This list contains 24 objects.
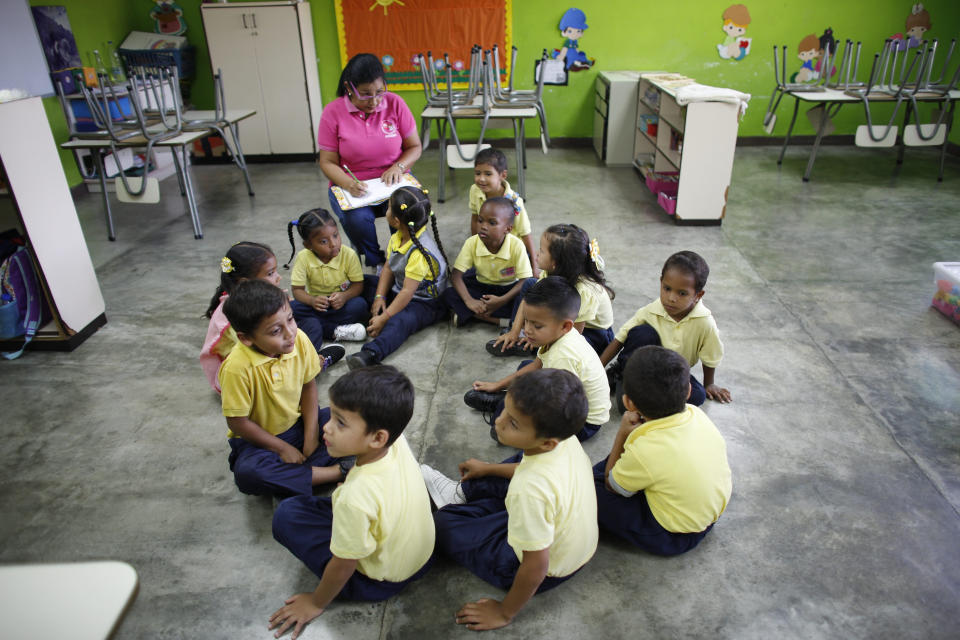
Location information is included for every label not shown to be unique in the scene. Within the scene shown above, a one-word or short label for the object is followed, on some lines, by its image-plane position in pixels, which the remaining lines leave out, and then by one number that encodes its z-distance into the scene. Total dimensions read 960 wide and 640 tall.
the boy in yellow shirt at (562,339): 1.87
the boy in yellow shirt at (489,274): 2.78
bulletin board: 5.86
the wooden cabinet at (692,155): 3.95
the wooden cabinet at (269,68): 5.56
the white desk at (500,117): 4.49
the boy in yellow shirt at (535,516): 1.32
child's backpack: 2.69
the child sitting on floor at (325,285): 2.71
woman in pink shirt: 3.30
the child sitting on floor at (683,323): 2.09
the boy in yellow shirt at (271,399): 1.69
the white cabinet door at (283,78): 5.59
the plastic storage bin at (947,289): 2.85
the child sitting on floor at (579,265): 2.29
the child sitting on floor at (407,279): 2.73
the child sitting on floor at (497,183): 3.13
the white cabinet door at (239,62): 5.56
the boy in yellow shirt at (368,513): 1.33
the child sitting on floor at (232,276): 2.14
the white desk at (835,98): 4.83
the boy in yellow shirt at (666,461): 1.51
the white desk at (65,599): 0.60
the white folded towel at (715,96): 3.87
